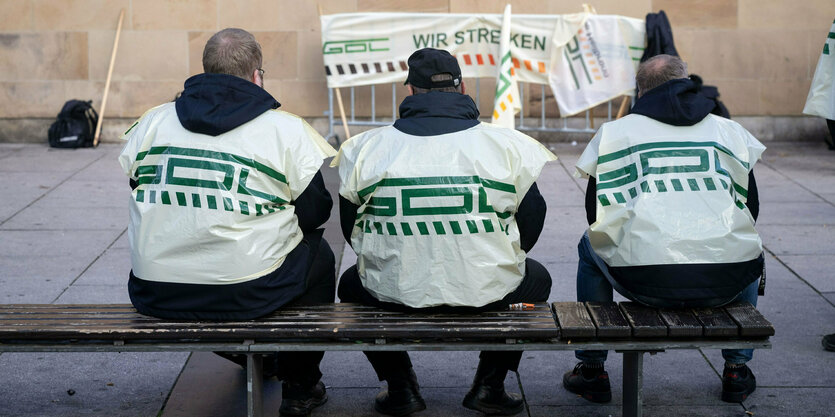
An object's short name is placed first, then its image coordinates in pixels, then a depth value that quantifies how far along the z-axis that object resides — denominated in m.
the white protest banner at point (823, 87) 6.11
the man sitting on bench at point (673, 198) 4.02
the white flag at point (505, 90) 10.16
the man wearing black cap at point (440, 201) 3.88
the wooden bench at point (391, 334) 3.84
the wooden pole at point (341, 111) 10.87
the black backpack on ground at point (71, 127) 10.95
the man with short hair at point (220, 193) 3.85
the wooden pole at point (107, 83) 11.02
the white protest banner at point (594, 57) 10.25
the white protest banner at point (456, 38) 10.34
